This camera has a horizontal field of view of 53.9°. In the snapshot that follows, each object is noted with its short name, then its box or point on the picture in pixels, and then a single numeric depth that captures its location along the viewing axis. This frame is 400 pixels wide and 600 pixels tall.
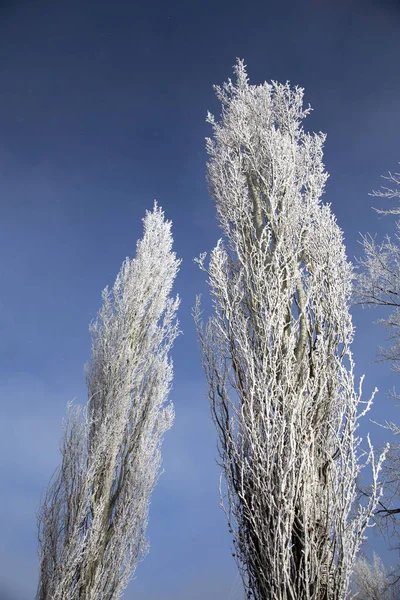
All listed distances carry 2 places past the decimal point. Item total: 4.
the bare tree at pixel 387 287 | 6.32
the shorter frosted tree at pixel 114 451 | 4.69
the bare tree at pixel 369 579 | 11.14
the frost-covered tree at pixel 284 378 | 2.46
